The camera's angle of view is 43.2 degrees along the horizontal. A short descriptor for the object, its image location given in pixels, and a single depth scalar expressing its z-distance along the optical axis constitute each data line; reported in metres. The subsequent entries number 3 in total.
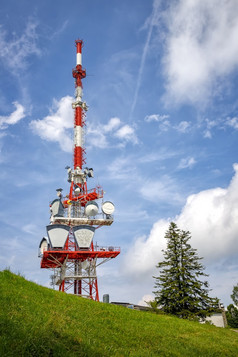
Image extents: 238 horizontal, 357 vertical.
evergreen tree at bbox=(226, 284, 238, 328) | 61.10
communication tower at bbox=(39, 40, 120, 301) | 39.25
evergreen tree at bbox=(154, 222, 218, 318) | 30.55
